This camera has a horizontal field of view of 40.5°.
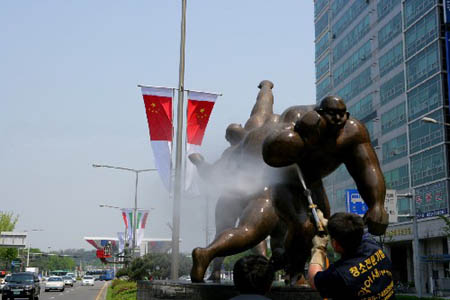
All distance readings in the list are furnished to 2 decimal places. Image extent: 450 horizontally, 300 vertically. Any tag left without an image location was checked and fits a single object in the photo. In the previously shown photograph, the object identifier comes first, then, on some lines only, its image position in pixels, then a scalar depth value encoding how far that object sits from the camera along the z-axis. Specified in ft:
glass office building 122.11
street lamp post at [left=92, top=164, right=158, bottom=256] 115.96
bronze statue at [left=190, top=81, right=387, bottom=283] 18.65
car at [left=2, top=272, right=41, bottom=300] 81.76
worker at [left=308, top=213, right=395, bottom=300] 11.32
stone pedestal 17.94
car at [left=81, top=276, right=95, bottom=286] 183.51
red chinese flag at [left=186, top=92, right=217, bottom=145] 47.96
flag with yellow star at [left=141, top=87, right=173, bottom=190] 46.34
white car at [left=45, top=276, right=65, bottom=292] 131.75
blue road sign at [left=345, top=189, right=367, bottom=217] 76.89
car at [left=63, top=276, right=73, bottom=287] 183.60
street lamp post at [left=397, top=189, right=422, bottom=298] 102.94
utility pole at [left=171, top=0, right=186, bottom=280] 42.93
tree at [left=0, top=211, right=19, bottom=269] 217.75
